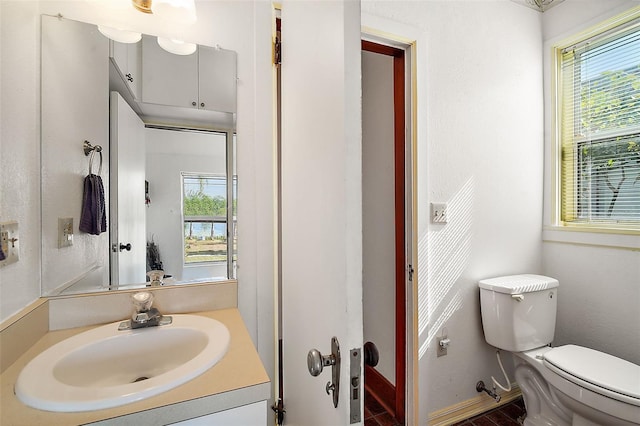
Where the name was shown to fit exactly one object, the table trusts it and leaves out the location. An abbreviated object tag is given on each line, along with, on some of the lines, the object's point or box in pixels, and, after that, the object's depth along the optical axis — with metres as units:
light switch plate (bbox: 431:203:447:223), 1.45
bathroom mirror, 0.91
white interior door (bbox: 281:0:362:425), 0.54
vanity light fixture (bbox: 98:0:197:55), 0.98
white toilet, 1.13
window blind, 1.51
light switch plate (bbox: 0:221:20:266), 0.68
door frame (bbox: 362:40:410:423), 1.49
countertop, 0.52
